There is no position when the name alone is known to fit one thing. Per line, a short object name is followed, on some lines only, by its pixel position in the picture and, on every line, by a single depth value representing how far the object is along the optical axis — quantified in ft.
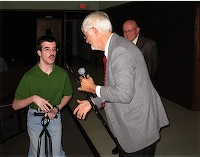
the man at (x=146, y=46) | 11.68
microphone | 5.97
